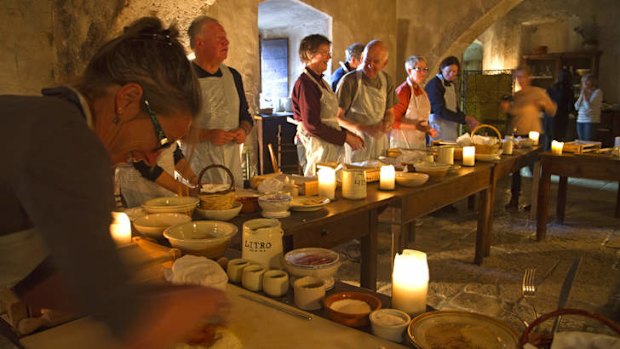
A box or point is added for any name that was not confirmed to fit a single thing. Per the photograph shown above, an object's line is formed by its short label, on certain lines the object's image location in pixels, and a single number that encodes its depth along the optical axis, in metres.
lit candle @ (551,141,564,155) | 4.62
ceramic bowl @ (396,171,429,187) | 3.07
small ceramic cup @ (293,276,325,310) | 1.40
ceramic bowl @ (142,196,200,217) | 2.18
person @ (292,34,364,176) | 3.96
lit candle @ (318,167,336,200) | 2.71
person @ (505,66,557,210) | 6.25
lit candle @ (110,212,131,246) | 1.85
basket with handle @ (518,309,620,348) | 1.02
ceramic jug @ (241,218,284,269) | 1.66
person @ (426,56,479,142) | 5.61
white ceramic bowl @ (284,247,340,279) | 1.52
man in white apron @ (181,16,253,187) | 3.16
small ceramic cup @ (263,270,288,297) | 1.47
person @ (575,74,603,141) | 9.10
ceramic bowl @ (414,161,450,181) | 3.30
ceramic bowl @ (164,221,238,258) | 1.72
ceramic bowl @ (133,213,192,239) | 1.96
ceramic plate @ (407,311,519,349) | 1.17
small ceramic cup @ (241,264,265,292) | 1.51
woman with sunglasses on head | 0.76
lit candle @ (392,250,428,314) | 1.36
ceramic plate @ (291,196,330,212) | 2.44
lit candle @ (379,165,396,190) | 2.98
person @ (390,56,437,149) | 5.19
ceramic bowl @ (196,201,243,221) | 2.25
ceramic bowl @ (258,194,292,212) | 2.37
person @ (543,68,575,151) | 8.06
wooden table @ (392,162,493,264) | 2.93
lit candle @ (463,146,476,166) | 3.86
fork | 2.23
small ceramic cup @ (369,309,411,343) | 1.22
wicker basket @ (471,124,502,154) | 4.16
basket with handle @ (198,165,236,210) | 2.26
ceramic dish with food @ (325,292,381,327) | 1.29
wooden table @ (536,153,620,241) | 4.25
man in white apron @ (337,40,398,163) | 4.45
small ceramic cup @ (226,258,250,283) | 1.57
